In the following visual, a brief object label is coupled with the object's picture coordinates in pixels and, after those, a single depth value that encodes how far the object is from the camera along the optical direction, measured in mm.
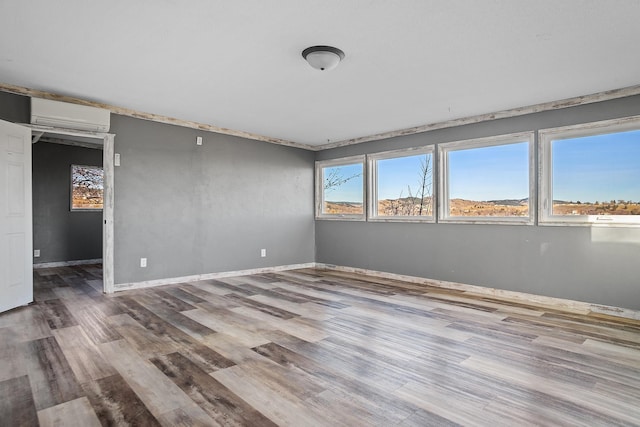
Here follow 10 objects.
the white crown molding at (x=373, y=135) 4023
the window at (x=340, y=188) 6793
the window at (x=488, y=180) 4730
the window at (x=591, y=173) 3979
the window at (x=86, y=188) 7602
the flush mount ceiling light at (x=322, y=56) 3000
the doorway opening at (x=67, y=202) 7105
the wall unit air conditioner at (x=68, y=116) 4141
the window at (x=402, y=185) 5770
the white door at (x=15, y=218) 3891
